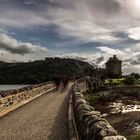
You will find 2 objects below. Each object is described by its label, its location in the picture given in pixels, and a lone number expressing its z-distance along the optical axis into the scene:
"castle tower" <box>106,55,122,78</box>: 84.04
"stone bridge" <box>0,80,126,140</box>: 4.40
